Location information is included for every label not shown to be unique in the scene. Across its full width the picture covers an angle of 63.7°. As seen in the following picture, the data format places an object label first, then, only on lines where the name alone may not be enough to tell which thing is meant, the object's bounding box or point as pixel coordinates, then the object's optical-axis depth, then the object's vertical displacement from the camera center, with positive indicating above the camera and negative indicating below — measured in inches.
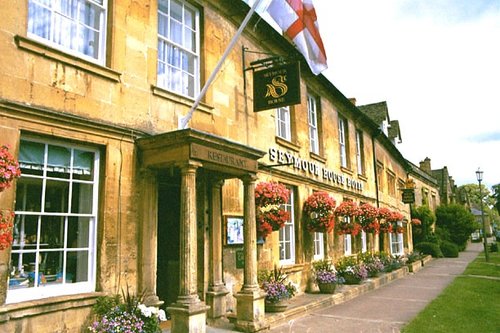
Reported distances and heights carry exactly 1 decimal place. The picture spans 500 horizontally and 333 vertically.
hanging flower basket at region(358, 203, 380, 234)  620.0 +8.0
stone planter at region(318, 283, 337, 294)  456.4 -71.5
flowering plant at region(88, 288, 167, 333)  214.7 -49.2
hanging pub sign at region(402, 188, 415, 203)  1032.8 +68.0
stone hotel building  210.7 +42.4
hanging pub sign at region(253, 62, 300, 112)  344.8 +123.2
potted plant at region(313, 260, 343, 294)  456.8 -61.8
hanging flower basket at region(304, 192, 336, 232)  475.8 +14.1
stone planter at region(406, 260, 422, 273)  787.4 -88.2
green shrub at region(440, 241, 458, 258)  1266.0 -87.3
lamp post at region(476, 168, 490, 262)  1064.7 +122.6
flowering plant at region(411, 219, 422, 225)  1163.0 +1.7
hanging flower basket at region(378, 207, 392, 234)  724.1 +5.6
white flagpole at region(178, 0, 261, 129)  275.4 +101.6
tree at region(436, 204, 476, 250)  1489.9 -7.5
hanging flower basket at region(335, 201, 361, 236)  561.0 +12.1
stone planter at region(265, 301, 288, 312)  341.1 -68.6
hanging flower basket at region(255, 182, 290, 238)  362.3 +13.4
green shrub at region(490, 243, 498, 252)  1475.1 -96.8
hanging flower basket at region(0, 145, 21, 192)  162.7 +24.2
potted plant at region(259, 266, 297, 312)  340.5 -58.8
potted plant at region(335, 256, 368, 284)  528.4 -63.0
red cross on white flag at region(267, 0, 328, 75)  326.0 +161.8
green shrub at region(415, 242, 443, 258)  1216.8 -79.8
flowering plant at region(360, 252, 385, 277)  593.6 -60.3
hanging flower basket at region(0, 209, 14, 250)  164.0 -1.2
